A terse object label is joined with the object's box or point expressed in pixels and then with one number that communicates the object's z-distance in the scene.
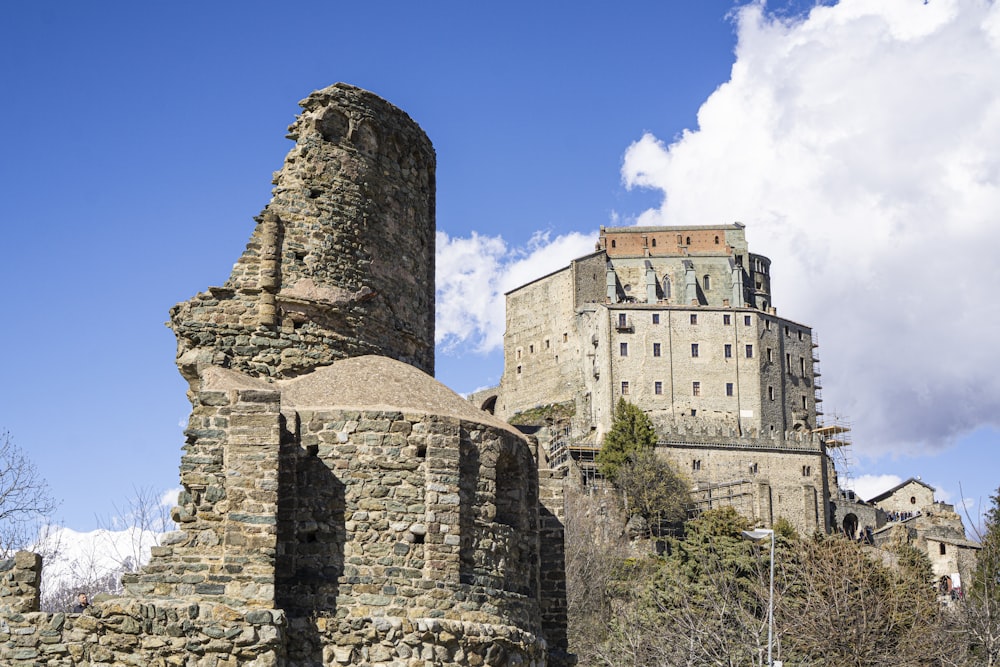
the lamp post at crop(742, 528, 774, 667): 21.18
